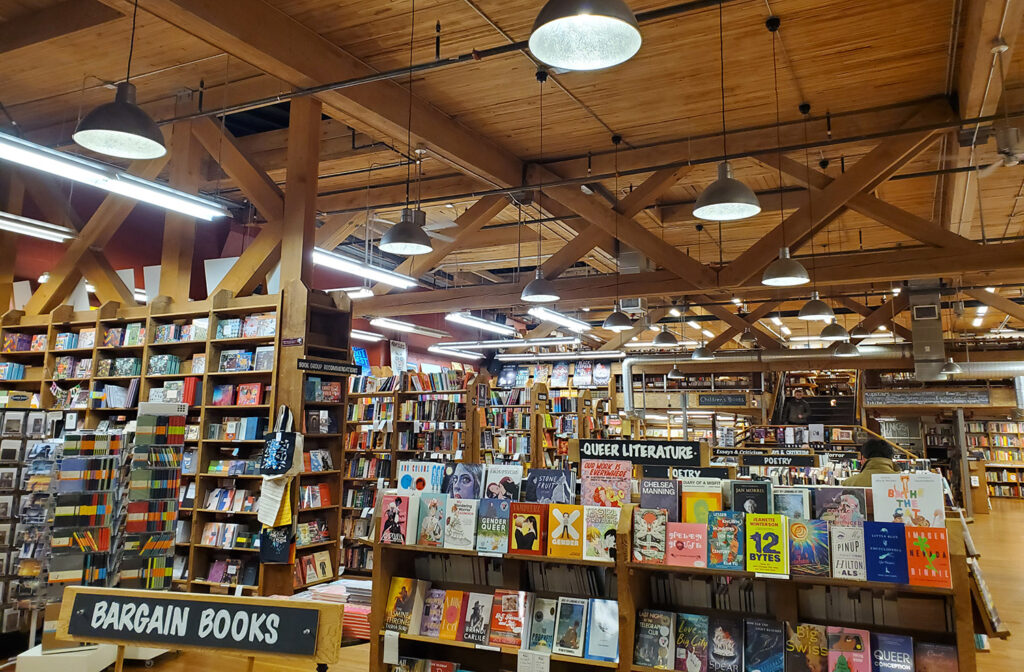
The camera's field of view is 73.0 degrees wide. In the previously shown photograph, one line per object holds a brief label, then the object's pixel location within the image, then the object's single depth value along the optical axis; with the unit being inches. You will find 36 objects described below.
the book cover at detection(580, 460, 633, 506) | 157.6
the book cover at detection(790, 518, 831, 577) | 133.8
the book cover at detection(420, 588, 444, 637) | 159.5
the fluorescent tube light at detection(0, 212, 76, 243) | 276.4
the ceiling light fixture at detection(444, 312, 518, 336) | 470.6
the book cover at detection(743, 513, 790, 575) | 134.6
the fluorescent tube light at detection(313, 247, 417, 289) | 307.9
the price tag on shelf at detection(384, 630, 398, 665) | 159.8
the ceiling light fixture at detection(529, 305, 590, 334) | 396.5
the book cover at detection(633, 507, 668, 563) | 143.8
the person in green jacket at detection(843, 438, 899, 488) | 225.3
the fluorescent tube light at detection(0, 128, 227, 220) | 200.5
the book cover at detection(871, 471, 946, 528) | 133.4
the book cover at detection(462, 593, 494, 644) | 153.9
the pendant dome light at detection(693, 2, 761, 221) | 198.4
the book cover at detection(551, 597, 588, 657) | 146.8
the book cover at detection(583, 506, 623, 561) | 146.4
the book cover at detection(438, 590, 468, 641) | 156.3
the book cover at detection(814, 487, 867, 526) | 140.1
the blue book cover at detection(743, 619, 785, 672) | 135.4
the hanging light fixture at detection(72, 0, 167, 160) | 169.2
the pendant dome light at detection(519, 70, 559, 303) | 304.5
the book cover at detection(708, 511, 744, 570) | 138.3
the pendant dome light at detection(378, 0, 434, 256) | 233.1
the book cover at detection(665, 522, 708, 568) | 140.6
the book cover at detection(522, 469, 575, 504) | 160.6
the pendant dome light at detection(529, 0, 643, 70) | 114.0
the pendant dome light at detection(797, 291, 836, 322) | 349.1
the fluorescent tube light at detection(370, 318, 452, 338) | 512.2
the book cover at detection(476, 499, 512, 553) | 154.8
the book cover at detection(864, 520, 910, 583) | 128.6
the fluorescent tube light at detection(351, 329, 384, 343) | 557.0
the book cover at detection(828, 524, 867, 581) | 131.6
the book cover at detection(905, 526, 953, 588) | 126.3
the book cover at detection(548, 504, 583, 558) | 149.7
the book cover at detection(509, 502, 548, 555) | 152.9
